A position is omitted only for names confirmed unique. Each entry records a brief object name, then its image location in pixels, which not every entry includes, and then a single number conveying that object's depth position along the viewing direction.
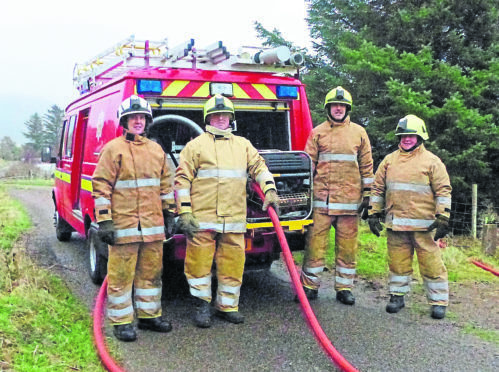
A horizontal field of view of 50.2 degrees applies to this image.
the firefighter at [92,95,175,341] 4.11
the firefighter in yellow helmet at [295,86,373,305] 5.00
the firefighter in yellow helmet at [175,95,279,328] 4.40
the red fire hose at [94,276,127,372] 3.49
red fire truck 4.79
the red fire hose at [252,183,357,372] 3.36
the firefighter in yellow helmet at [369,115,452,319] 4.72
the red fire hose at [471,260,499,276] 6.01
